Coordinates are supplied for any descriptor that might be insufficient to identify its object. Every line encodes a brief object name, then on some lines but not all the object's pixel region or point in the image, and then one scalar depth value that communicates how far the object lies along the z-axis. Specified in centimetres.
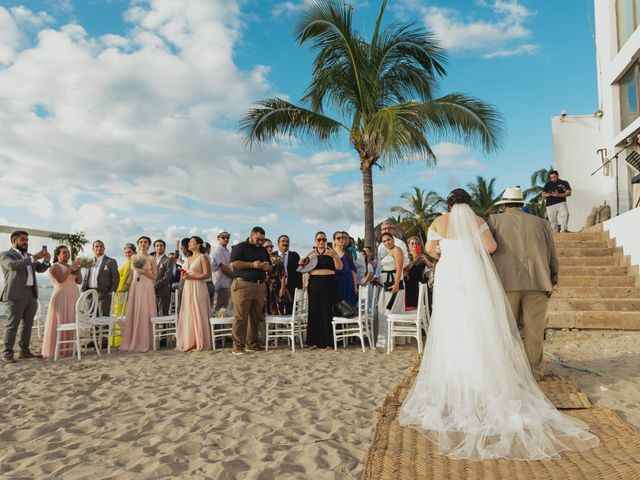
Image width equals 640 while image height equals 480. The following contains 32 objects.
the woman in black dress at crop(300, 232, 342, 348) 788
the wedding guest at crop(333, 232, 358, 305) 833
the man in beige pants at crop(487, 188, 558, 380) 486
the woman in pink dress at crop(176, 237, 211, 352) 812
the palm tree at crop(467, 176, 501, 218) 3775
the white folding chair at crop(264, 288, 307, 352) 767
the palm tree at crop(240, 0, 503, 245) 1211
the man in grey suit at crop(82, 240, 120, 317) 876
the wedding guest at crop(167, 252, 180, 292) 984
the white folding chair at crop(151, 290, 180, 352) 827
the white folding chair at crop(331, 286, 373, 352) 757
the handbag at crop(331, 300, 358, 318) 777
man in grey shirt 934
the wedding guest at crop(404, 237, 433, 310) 794
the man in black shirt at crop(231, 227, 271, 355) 759
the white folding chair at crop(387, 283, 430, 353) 686
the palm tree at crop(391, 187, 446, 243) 3531
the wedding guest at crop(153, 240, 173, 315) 969
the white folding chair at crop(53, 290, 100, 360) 743
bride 339
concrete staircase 842
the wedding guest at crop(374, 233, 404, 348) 768
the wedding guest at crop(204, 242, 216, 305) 974
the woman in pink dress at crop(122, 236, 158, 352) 835
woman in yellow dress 899
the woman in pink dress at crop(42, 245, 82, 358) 768
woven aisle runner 292
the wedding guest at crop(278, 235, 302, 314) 870
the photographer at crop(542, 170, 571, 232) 1298
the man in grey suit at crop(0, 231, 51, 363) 726
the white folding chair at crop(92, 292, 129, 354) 791
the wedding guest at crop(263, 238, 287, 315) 888
